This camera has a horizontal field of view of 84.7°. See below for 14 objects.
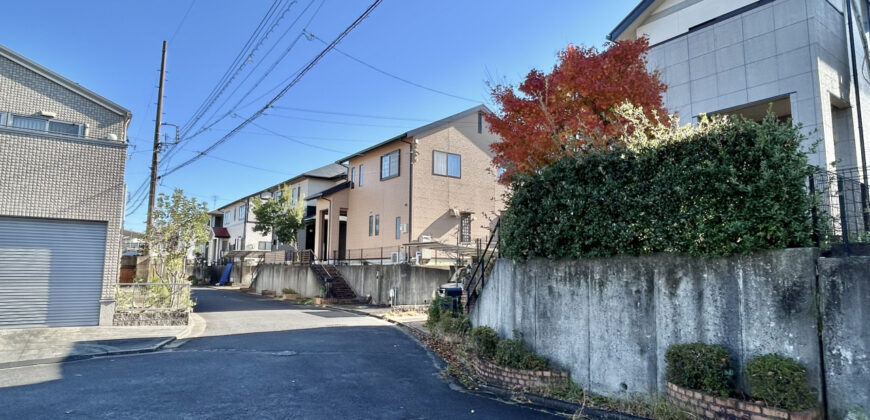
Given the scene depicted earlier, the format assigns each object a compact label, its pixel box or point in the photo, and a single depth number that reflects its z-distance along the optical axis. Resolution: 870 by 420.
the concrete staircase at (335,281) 23.08
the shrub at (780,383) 4.70
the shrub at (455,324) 10.93
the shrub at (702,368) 5.21
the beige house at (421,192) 23.11
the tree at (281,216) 30.80
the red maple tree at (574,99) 9.11
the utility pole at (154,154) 16.61
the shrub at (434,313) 13.00
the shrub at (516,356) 7.24
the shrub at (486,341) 8.21
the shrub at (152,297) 14.26
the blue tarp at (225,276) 38.00
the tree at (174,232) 15.96
